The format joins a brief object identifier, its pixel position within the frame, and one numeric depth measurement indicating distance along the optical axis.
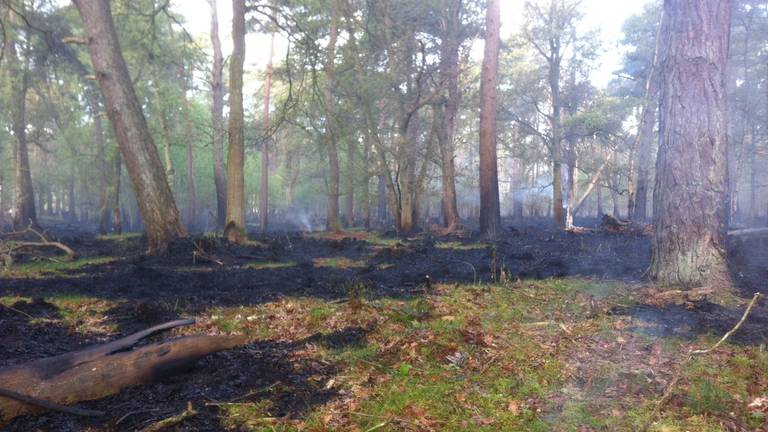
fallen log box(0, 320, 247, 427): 3.09
